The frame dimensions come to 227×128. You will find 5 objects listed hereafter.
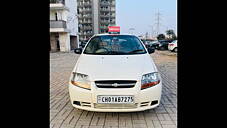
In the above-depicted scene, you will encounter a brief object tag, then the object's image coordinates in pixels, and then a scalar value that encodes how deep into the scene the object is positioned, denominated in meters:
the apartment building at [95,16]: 65.50
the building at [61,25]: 21.30
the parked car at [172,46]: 16.99
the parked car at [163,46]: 23.03
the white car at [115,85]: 2.43
